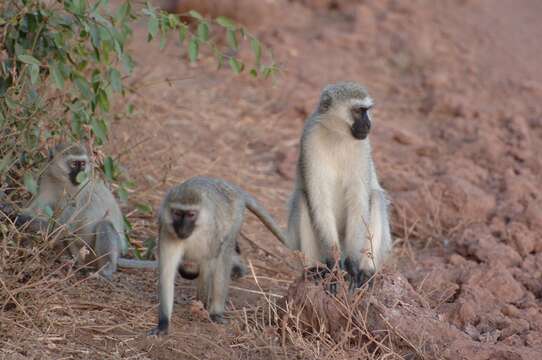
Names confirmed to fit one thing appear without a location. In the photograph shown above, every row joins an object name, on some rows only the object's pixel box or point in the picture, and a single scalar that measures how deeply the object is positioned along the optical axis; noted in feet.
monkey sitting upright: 44.93
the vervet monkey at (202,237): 42.16
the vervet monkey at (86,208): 47.73
